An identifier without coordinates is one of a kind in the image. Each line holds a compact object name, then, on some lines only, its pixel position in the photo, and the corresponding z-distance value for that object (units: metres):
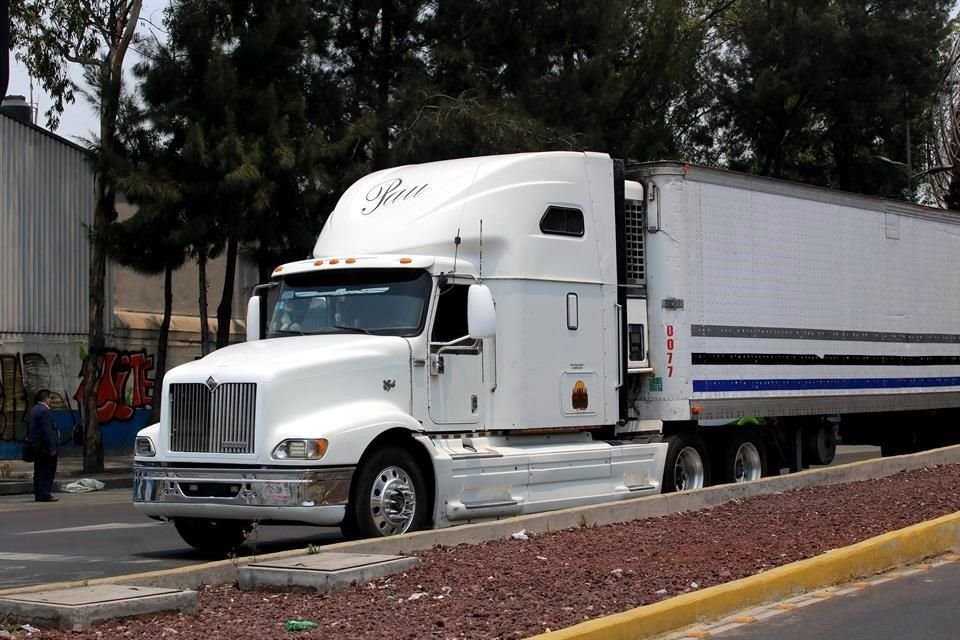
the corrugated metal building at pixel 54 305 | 27.31
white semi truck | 11.55
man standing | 20.16
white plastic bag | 22.67
